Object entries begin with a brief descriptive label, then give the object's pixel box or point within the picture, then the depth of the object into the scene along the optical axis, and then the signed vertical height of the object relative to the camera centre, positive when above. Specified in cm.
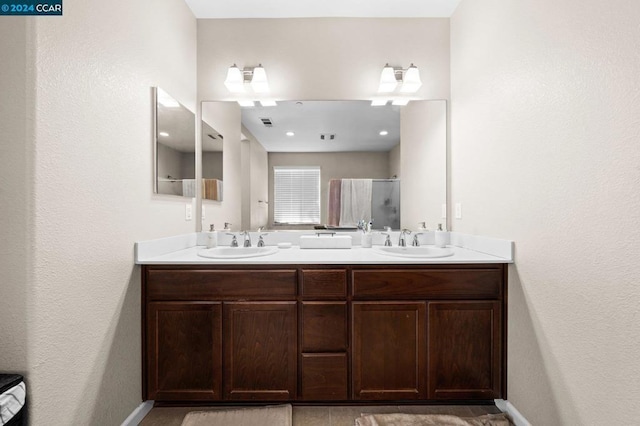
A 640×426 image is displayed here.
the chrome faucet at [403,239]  221 -21
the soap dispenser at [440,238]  219 -20
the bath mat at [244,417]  155 -110
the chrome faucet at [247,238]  221 -20
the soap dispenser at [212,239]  215 -20
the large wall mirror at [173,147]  177 +42
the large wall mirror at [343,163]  229 +38
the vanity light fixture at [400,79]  220 +99
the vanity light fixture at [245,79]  219 +98
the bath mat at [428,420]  153 -109
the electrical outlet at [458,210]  214 +1
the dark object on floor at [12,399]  92 -60
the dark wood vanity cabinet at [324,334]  163 -67
